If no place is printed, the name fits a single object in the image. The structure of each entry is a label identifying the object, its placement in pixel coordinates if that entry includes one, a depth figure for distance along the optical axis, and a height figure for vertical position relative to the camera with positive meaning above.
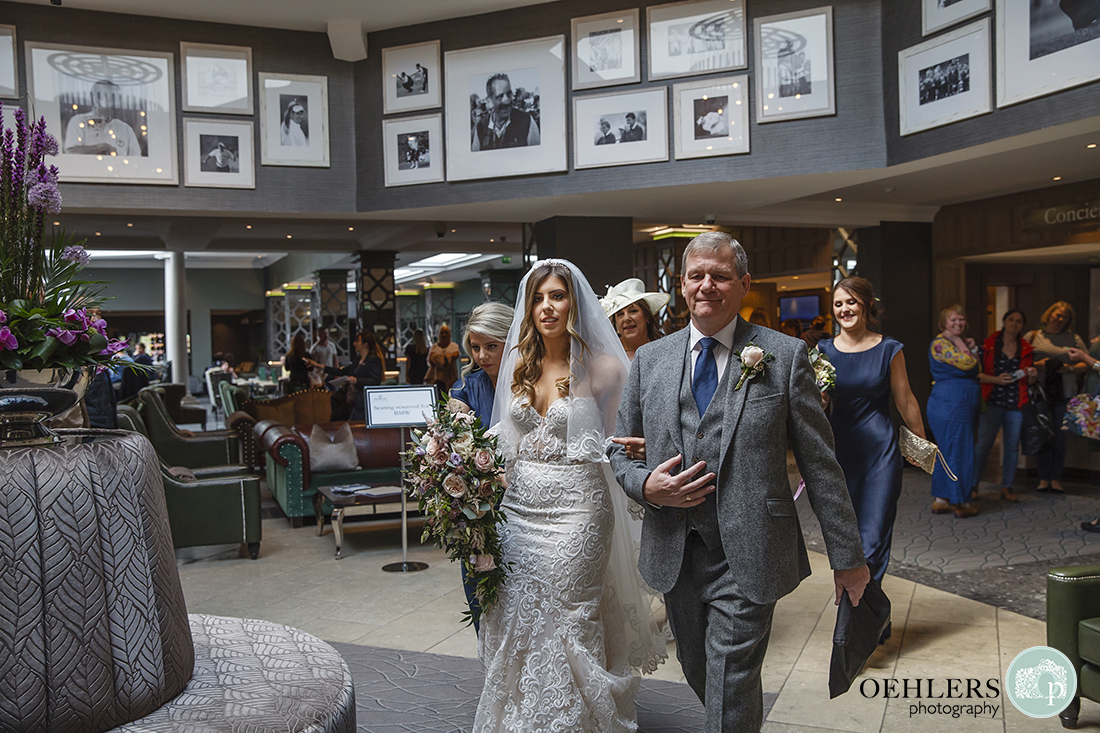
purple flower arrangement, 1.99 +0.17
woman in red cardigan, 8.16 -0.64
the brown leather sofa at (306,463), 7.68 -1.18
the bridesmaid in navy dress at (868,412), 4.16 -0.43
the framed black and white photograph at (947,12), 6.88 +2.70
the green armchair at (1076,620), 3.28 -1.18
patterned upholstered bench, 1.88 -0.86
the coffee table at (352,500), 6.75 -1.31
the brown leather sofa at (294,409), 10.58 -0.87
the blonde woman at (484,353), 3.75 -0.07
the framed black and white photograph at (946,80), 6.91 +2.16
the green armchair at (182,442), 8.98 -1.10
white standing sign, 6.76 -0.54
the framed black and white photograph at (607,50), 8.49 +2.95
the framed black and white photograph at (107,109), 8.51 +2.46
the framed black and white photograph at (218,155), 8.93 +2.04
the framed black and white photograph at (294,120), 9.12 +2.46
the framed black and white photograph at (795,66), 7.92 +2.56
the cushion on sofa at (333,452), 7.80 -1.05
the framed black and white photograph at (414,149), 9.12 +2.10
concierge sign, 9.69 +1.32
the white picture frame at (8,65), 8.34 +2.84
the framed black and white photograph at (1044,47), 6.05 +2.13
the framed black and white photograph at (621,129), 8.48 +2.12
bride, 3.05 -0.79
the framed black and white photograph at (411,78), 9.11 +2.88
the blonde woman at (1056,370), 7.95 -0.47
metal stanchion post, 6.39 -1.77
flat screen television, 17.64 +0.51
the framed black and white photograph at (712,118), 8.16 +2.14
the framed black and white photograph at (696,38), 8.14 +2.95
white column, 17.22 +0.52
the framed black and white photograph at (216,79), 8.91 +2.87
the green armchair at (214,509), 6.48 -1.32
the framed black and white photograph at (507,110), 8.77 +2.43
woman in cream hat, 4.89 +0.13
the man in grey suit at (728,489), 2.41 -0.46
